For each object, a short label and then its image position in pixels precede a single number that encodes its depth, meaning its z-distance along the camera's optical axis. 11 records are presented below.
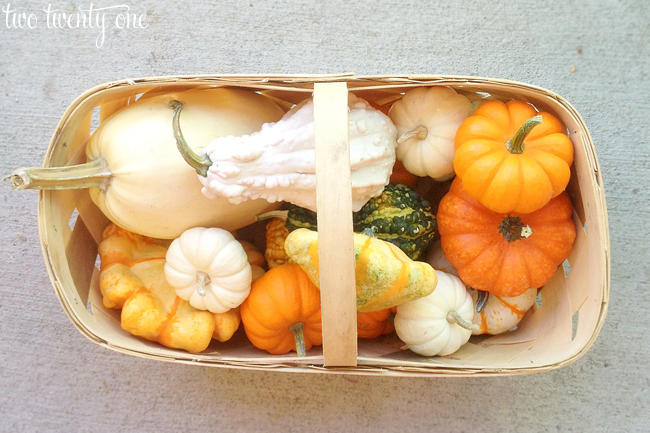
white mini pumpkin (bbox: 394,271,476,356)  0.88
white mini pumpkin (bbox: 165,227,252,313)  0.84
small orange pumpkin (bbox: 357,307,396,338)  0.93
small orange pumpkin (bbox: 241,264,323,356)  0.87
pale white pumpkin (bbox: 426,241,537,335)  0.96
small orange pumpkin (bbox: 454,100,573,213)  0.77
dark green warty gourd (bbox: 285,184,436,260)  0.88
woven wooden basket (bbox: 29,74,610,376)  0.70
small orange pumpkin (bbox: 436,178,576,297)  0.87
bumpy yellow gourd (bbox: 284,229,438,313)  0.76
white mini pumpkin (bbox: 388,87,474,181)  0.87
